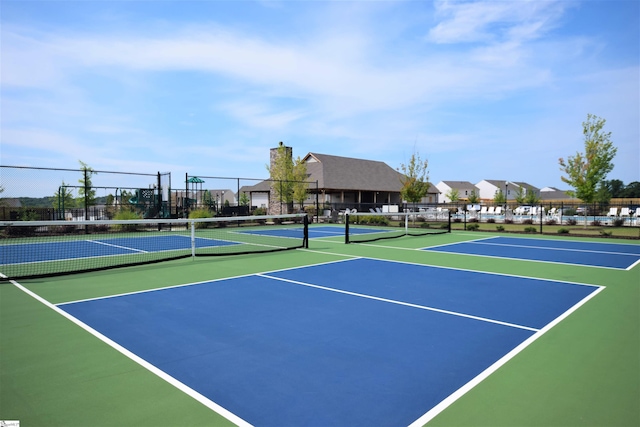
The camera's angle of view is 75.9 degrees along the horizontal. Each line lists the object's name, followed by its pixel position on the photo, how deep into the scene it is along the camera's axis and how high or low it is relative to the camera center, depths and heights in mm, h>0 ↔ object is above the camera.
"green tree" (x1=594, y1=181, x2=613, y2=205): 54875 +871
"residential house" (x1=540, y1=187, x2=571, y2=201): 99750 +1961
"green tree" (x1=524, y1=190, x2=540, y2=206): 59050 +586
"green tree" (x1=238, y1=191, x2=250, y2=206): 55334 +706
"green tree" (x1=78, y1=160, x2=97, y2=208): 26936 +804
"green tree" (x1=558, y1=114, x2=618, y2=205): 26234 +2323
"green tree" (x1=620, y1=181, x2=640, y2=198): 90031 +2482
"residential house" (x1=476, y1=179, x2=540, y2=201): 96688 +3551
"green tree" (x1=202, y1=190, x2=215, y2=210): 28492 +80
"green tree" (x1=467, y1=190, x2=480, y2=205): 65462 +421
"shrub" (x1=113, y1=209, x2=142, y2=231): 21484 -624
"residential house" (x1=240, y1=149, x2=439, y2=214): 43750 +2408
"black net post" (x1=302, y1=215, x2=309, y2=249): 14586 -1166
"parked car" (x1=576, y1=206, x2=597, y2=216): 36562 -884
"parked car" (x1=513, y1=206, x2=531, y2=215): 39069 -766
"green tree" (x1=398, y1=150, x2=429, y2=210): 32531 +1444
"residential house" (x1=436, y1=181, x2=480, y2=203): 94488 +3572
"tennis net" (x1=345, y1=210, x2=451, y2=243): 19341 -1511
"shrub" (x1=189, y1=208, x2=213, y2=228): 24297 -578
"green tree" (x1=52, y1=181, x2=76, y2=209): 21564 +519
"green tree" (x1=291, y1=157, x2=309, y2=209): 34312 +1800
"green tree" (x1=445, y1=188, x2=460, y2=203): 70856 +1170
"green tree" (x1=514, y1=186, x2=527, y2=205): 60053 +476
